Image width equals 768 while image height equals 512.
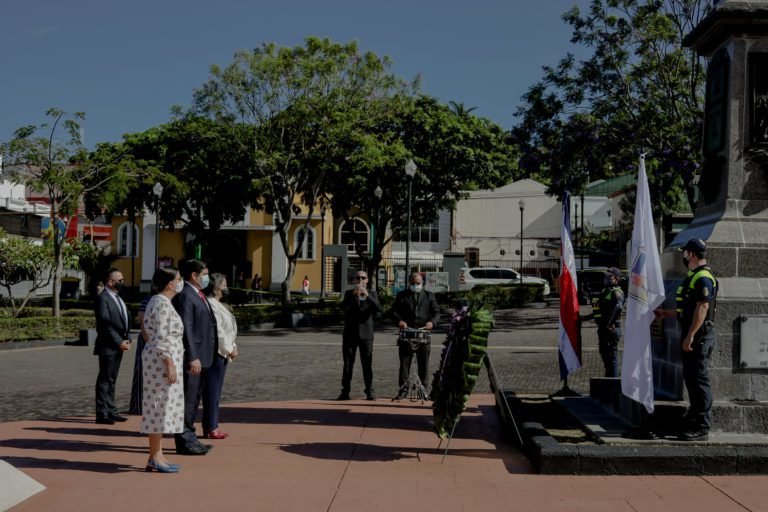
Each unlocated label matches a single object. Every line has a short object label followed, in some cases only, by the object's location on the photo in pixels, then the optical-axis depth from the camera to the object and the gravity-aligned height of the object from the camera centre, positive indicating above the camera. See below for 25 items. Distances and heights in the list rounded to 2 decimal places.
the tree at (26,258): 24.88 +0.31
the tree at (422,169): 31.55 +4.16
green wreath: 7.16 -0.83
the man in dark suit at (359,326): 10.93 -0.70
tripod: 10.68 -0.99
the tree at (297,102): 25.78 +5.37
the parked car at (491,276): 38.00 -0.07
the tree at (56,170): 22.02 +2.71
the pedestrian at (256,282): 45.16 -0.58
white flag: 7.05 -0.35
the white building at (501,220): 52.94 +3.52
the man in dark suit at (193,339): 7.49 -0.64
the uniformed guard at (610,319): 11.69 -0.61
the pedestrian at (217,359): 8.30 -0.89
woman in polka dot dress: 6.65 -0.84
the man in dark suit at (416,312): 10.96 -0.51
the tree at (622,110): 22.09 +4.68
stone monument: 7.35 +0.49
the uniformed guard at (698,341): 6.86 -0.53
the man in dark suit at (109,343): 9.30 -0.84
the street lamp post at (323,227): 36.07 +2.44
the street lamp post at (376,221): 32.53 +2.15
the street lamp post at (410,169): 22.91 +2.89
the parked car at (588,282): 31.23 -0.25
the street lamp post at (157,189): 26.08 +2.56
